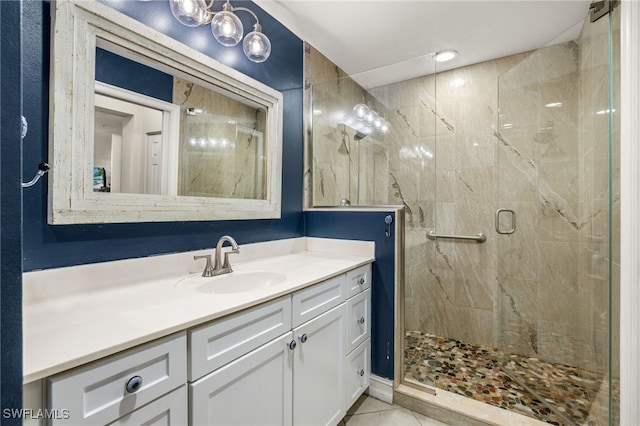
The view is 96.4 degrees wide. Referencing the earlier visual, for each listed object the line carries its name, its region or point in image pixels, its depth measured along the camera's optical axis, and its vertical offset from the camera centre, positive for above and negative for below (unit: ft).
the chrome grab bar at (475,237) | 7.91 -0.70
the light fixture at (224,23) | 4.05 +2.91
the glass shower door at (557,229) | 4.60 -0.37
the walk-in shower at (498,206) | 5.30 +0.15
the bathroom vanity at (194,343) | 2.04 -1.21
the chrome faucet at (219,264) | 4.40 -0.82
